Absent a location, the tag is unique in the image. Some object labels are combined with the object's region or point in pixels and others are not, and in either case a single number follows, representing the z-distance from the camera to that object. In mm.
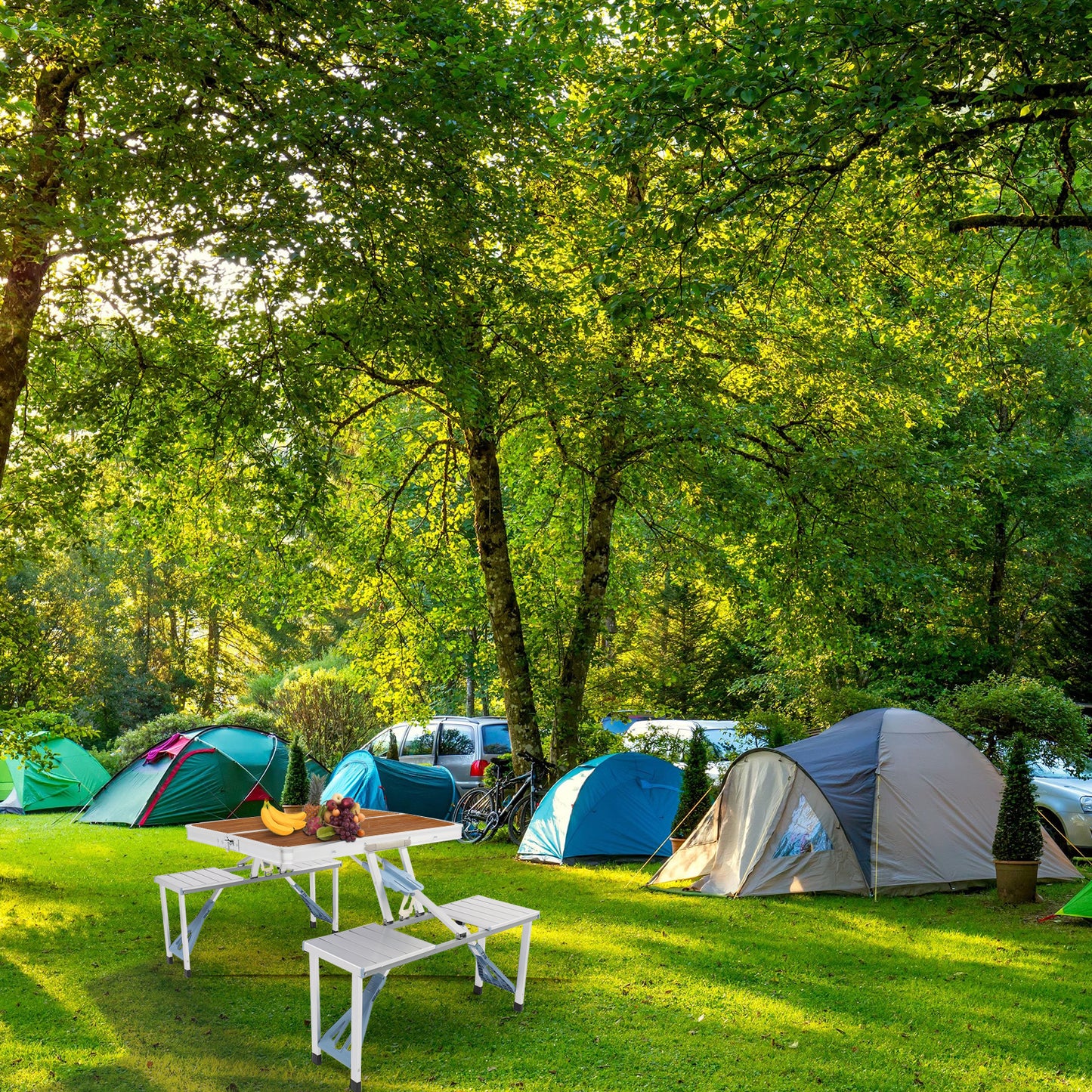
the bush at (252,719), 18453
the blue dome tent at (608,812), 10500
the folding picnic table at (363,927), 4742
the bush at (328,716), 17703
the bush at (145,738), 17953
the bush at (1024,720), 11367
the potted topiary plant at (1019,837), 8352
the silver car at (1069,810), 10844
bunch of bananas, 5938
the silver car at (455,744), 14367
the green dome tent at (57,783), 15773
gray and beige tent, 8836
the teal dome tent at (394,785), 12234
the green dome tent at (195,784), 13852
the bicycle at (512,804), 11781
